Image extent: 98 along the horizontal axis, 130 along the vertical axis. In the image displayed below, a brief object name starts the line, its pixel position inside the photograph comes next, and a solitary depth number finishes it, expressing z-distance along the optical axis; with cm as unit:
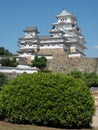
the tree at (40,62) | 5344
